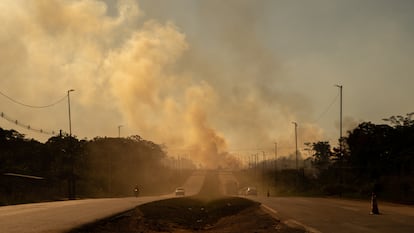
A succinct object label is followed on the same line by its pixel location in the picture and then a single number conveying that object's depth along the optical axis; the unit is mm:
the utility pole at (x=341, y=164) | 88062
